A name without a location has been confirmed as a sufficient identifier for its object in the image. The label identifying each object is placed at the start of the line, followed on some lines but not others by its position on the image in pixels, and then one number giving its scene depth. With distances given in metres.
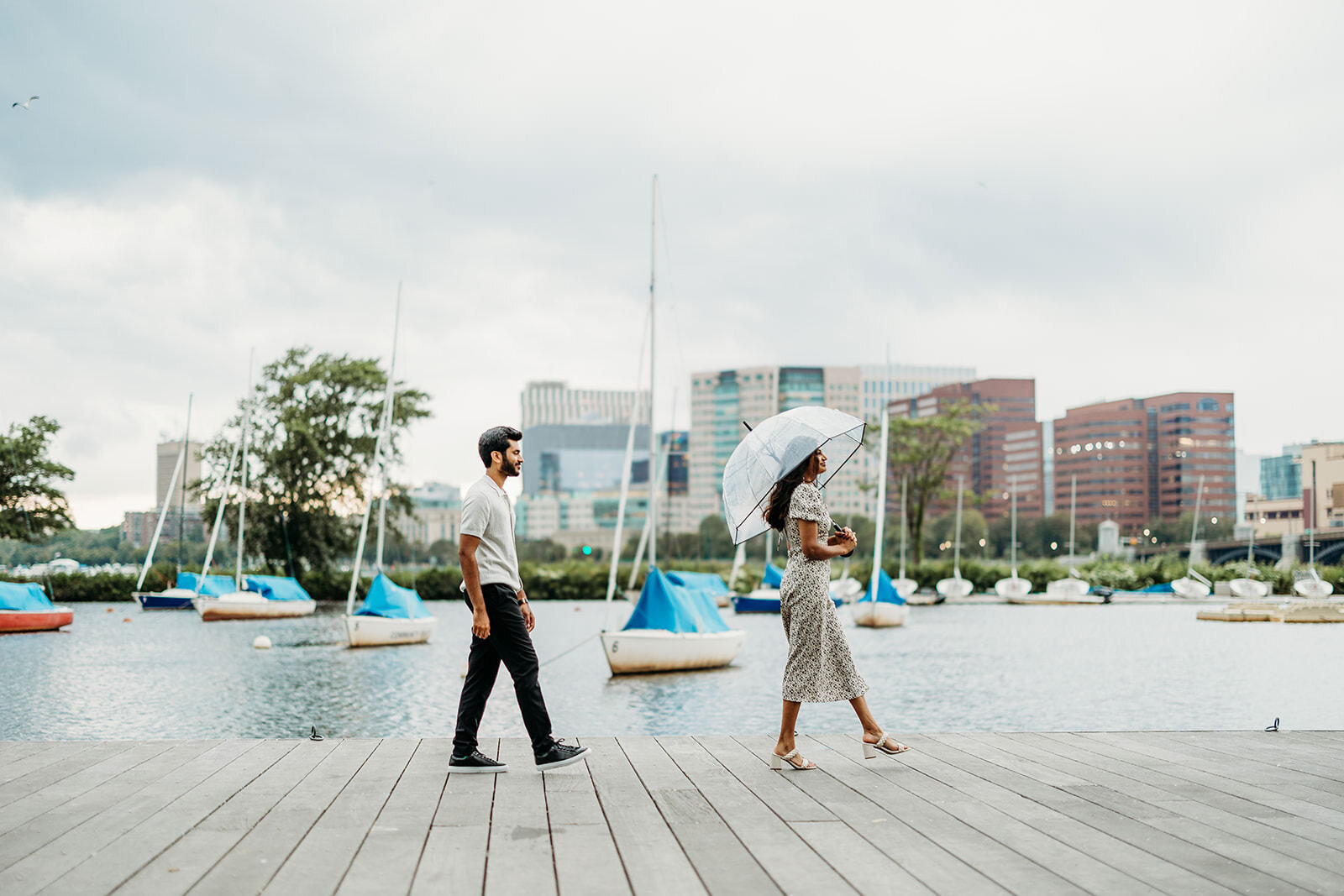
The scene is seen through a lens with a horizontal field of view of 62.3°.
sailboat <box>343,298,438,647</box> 28.64
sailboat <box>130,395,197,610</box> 47.19
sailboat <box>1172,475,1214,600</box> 59.75
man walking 5.81
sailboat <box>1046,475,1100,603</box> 58.59
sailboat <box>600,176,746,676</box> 20.91
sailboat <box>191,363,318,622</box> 41.53
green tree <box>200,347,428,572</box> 54.31
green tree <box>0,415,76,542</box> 39.59
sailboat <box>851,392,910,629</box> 37.12
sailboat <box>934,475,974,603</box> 59.12
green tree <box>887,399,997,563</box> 63.28
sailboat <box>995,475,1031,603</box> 58.22
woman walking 6.15
